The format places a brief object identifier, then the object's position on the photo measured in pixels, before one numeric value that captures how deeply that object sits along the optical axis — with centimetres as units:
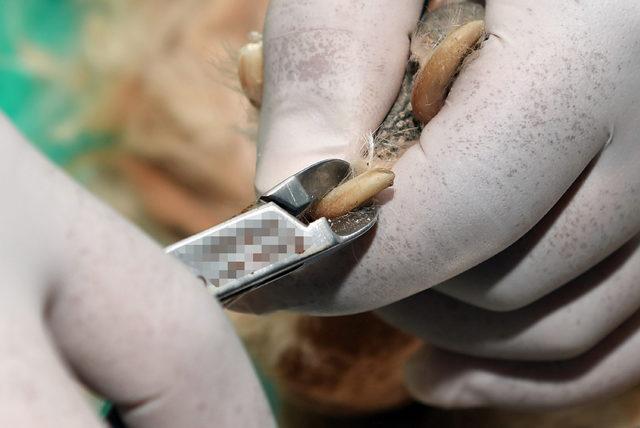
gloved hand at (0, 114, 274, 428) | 41
